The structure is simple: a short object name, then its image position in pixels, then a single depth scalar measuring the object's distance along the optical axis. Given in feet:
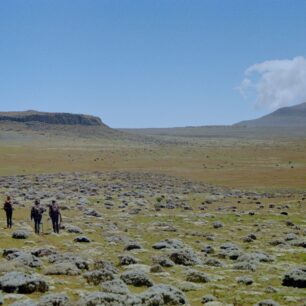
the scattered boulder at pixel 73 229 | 106.32
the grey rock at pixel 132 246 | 88.31
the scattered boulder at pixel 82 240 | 95.83
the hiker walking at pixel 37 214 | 101.76
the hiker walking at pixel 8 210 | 104.17
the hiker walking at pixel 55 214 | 102.89
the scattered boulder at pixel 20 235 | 94.17
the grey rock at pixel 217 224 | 124.47
